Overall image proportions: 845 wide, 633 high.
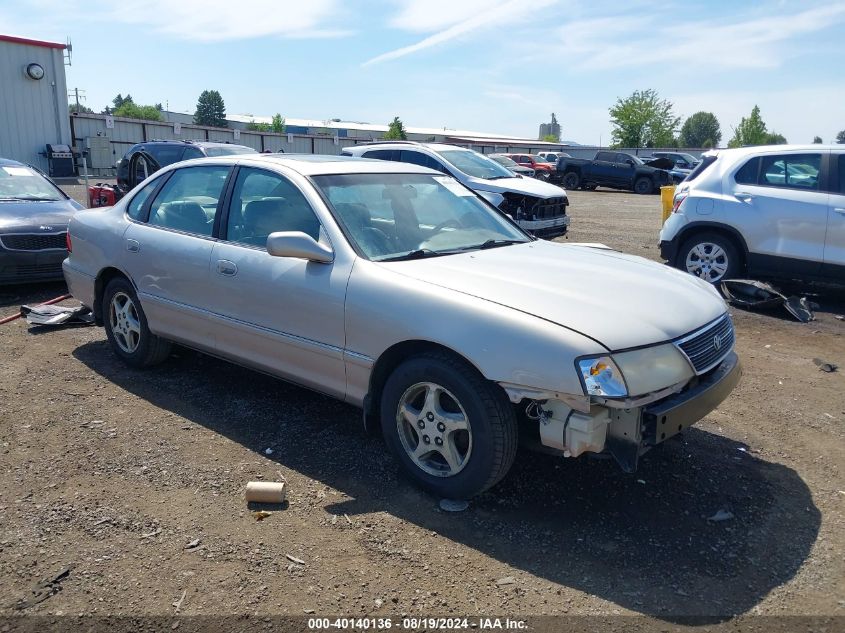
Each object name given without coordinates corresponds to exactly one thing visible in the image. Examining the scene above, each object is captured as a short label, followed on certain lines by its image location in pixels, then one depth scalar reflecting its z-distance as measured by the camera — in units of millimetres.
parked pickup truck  29594
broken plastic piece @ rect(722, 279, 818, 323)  7522
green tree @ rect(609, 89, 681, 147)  67188
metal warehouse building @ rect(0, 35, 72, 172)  25141
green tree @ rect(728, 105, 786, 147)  65125
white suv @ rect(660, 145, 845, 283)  7695
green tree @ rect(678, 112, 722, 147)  140875
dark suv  12859
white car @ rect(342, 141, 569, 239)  11805
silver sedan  3213
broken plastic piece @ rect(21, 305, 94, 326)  6777
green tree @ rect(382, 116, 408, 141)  58416
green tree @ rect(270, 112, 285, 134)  93500
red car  33500
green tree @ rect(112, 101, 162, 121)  106875
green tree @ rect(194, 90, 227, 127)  122400
